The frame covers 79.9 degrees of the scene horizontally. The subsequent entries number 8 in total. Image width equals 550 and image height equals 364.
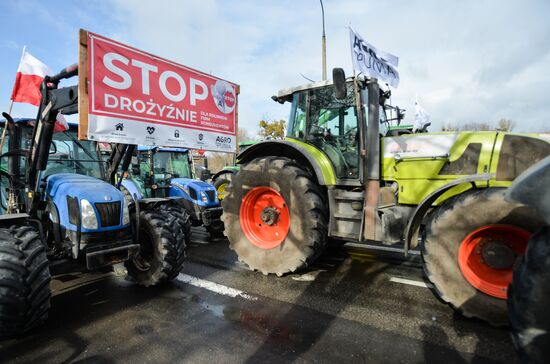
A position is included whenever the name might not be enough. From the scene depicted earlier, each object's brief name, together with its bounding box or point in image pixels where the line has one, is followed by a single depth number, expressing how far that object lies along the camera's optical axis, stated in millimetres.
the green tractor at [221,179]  9172
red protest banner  3234
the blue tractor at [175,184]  6884
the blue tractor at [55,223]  2840
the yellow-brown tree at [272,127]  27772
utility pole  11547
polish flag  3875
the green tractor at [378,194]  3102
